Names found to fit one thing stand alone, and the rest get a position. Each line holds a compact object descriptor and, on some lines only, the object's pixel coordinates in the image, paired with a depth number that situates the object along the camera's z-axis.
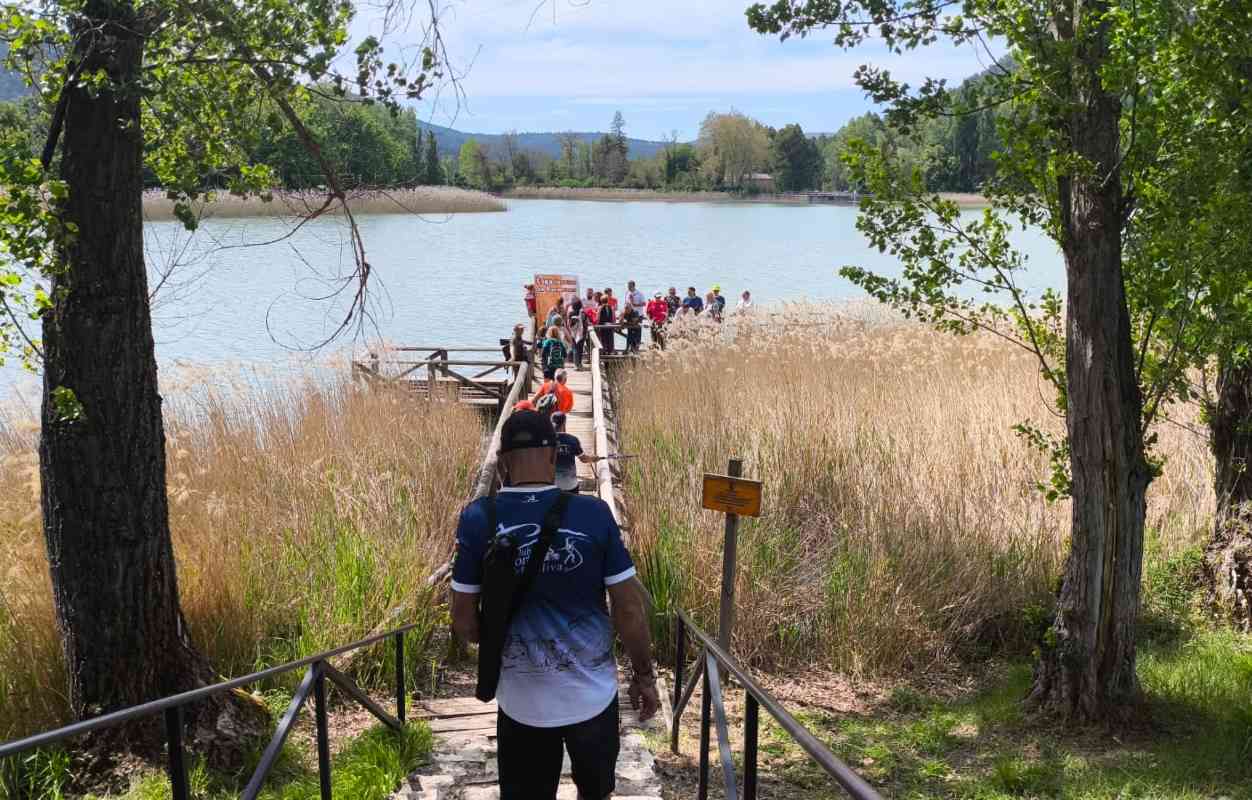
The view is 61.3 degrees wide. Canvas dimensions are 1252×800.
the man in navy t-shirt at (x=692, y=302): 23.53
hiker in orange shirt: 12.98
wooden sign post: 6.18
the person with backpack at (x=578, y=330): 21.14
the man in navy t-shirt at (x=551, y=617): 3.19
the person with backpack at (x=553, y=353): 17.20
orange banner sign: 22.28
